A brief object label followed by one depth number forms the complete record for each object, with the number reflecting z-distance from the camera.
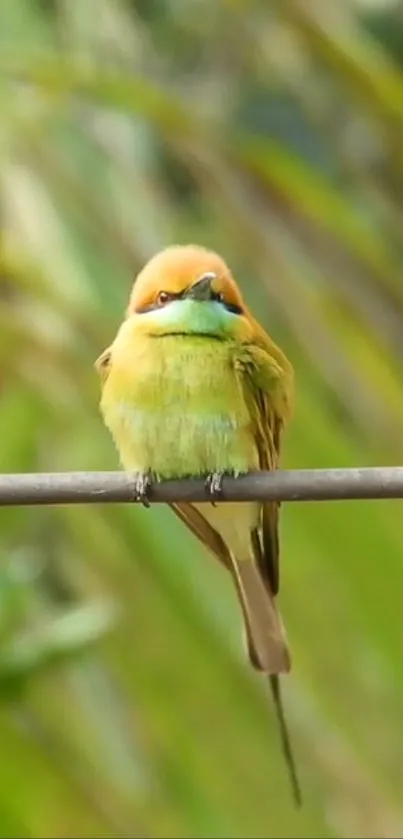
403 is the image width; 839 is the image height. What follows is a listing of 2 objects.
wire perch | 2.96
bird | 3.06
